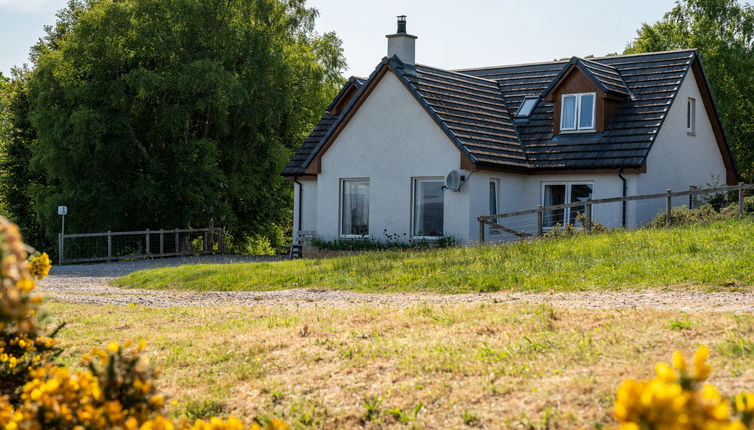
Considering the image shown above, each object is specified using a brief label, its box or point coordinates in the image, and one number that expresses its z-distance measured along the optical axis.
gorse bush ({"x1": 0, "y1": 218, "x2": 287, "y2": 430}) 5.02
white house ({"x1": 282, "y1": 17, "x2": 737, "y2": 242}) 27.39
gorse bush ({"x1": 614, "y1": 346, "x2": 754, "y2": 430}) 3.12
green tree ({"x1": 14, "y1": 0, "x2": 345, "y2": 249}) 37.59
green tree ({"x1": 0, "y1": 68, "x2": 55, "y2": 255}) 46.59
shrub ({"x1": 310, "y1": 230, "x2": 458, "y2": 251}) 27.19
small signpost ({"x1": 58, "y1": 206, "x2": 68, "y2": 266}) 34.25
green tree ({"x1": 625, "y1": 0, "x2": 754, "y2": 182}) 48.97
